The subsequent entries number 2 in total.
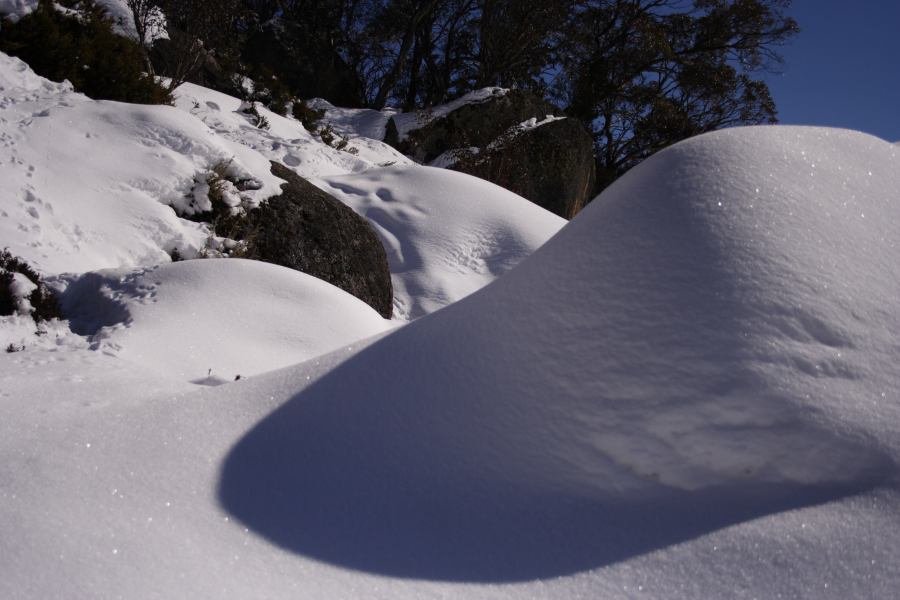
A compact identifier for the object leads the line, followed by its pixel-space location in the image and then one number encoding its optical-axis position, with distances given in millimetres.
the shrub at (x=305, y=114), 10539
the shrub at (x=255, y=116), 8812
